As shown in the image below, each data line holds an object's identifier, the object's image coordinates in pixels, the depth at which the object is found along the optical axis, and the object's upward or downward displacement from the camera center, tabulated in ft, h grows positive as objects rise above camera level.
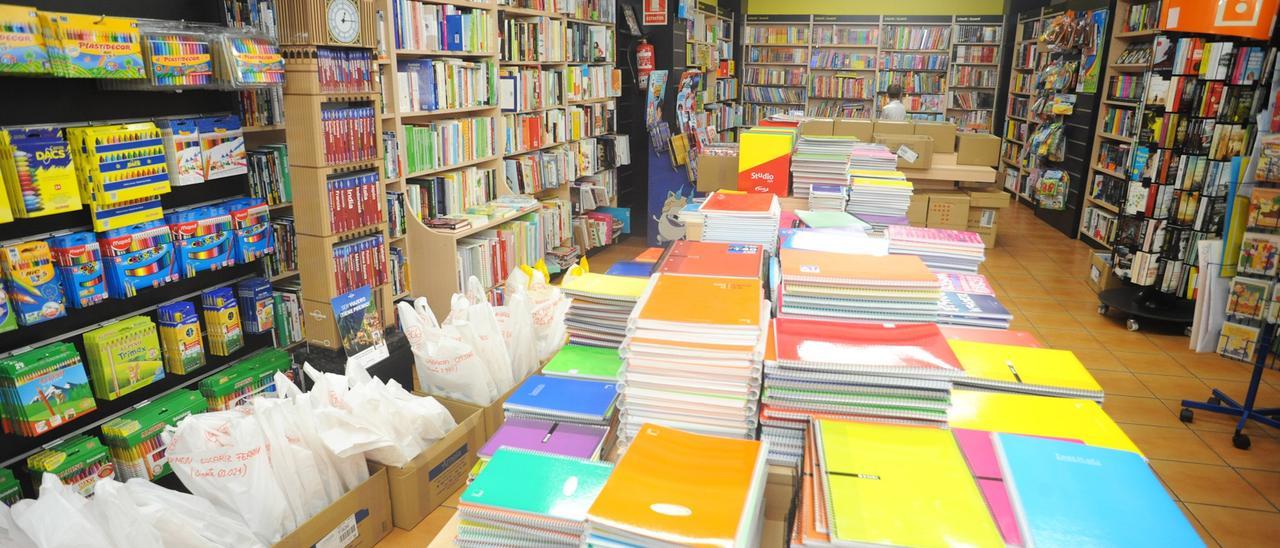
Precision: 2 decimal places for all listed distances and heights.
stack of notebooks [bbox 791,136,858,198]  11.85 -1.02
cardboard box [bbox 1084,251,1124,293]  18.77 -4.51
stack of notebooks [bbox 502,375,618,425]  5.26 -2.26
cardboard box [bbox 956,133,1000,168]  22.38 -1.51
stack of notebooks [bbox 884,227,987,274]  7.82 -1.61
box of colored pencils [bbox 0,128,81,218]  7.55 -0.84
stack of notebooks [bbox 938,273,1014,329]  6.59 -1.89
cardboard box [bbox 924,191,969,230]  21.59 -3.29
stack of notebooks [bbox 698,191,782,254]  8.31 -1.44
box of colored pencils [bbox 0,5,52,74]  7.09 +0.50
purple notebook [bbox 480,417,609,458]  4.89 -2.35
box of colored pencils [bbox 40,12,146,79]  7.60 +0.51
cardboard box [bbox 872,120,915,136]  21.81 -0.83
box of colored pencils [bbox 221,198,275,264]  10.28 -1.90
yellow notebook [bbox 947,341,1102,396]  5.24 -1.99
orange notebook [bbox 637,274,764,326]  4.67 -1.40
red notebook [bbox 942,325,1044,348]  6.13 -2.00
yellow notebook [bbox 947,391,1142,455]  4.55 -2.05
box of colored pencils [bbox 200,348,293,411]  10.19 -4.11
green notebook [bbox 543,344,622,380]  5.92 -2.22
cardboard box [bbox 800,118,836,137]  20.73 -0.76
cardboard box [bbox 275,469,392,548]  7.30 -4.55
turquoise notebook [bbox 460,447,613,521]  3.78 -2.10
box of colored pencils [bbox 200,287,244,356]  10.38 -3.23
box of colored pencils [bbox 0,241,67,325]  7.73 -2.05
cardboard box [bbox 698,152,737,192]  14.49 -1.47
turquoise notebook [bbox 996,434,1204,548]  3.31 -1.93
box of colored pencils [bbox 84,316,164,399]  8.80 -3.25
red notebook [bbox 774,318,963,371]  4.41 -1.57
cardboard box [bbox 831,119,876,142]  21.40 -0.86
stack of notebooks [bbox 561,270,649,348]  6.41 -1.90
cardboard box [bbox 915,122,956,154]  22.20 -0.99
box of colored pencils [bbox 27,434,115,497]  8.29 -4.28
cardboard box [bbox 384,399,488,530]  8.63 -4.63
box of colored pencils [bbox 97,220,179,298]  8.66 -2.00
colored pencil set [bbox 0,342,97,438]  7.88 -3.31
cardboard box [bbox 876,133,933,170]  20.15 -1.27
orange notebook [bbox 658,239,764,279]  6.10 -1.44
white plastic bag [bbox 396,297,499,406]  9.16 -3.35
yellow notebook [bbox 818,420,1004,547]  3.29 -1.92
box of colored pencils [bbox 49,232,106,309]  8.23 -1.99
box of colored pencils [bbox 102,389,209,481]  9.00 -4.27
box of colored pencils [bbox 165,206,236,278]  9.50 -1.93
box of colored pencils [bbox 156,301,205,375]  9.68 -3.24
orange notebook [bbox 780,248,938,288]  5.60 -1.37
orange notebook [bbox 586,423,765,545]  3.24 -1.89
